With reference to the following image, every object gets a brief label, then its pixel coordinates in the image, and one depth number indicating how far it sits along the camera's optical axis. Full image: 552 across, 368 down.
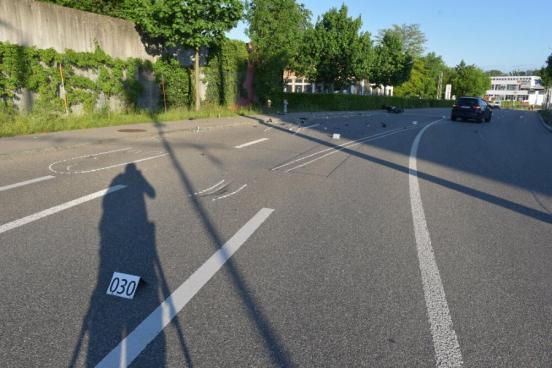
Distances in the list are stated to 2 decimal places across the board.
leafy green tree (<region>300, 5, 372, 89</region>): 41.28
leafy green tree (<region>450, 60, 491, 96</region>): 111.94
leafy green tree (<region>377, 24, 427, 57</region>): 89.88
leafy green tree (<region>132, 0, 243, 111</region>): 17.62
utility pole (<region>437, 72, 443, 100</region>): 102.20
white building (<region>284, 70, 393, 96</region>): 59.26
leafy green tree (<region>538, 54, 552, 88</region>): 33.49
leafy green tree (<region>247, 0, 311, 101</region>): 28.70
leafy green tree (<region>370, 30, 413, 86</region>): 53.88
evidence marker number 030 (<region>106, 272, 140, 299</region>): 3.33
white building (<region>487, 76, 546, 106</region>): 159.88
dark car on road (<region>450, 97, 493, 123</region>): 26.70
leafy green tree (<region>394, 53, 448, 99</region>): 81.88
